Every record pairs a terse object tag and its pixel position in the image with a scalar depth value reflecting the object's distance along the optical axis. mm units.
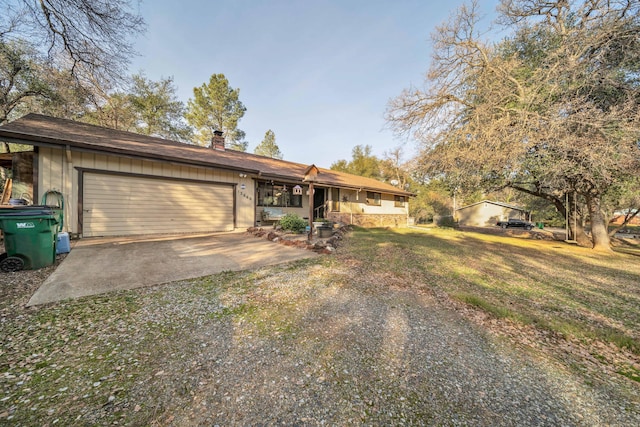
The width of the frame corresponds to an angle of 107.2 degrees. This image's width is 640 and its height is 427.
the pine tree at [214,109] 21797
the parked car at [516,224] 23297
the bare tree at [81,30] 5758
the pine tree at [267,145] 31500
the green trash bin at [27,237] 4004
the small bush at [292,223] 9617
